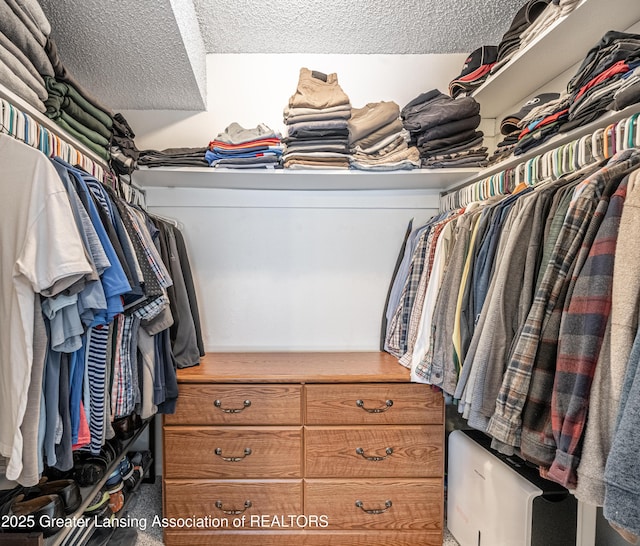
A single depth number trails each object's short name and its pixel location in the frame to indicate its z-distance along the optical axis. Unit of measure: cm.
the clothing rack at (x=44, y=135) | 96
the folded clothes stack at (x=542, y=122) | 121
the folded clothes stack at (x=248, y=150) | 171
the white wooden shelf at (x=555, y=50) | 118
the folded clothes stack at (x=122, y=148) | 153
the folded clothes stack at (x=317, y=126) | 169
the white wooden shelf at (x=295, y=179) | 174
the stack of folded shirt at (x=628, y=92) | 92
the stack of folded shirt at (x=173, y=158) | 173
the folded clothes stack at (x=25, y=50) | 96
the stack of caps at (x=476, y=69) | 172
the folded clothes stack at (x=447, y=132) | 168
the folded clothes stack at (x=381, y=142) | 175
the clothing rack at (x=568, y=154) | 97
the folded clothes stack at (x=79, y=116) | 116
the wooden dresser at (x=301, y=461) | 153
